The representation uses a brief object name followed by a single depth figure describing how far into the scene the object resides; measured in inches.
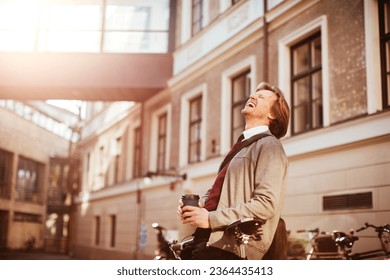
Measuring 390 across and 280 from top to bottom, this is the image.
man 60.7
